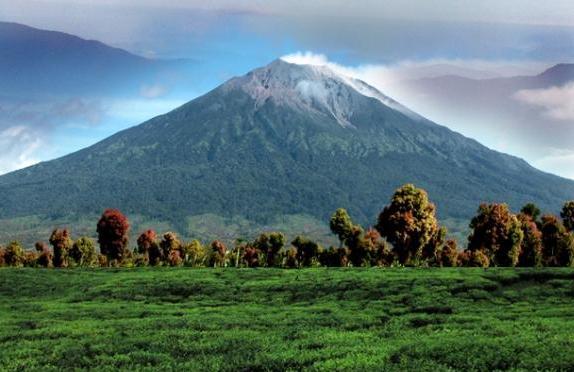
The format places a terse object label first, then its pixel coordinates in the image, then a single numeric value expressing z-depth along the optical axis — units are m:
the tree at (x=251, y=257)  130.75
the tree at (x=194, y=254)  132.38
